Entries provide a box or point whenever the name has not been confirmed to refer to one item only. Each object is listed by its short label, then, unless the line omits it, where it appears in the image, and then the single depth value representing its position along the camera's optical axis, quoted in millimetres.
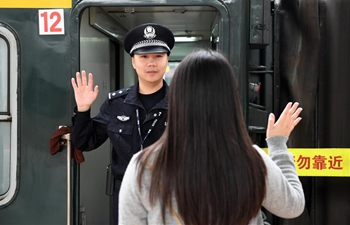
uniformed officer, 2328
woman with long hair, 1334
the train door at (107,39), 2486
